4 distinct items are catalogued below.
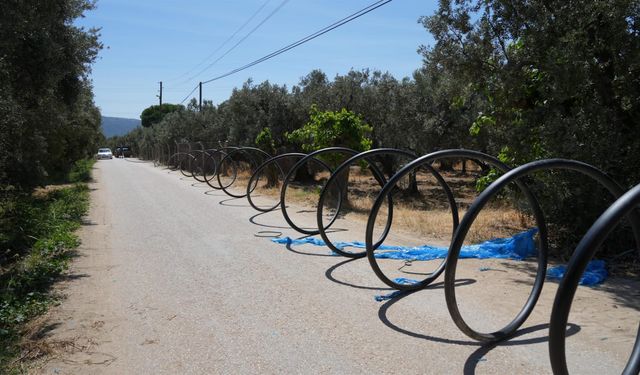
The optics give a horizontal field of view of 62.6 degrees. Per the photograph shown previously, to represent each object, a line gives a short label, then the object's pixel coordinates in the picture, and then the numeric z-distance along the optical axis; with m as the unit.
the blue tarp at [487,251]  7.36
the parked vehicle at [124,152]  81.01
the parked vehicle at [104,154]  60.34
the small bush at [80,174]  23.92
